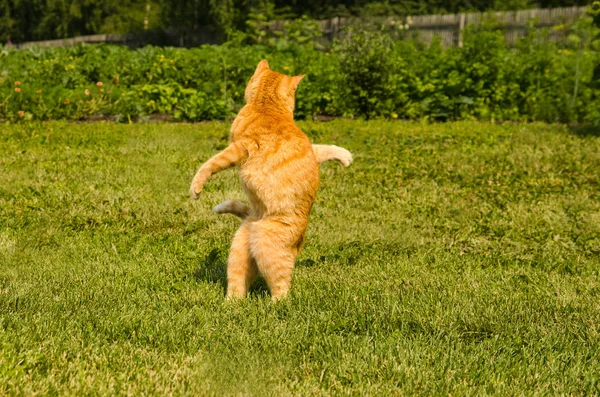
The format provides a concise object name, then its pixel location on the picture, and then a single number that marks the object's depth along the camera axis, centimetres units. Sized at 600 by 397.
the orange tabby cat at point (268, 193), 401
